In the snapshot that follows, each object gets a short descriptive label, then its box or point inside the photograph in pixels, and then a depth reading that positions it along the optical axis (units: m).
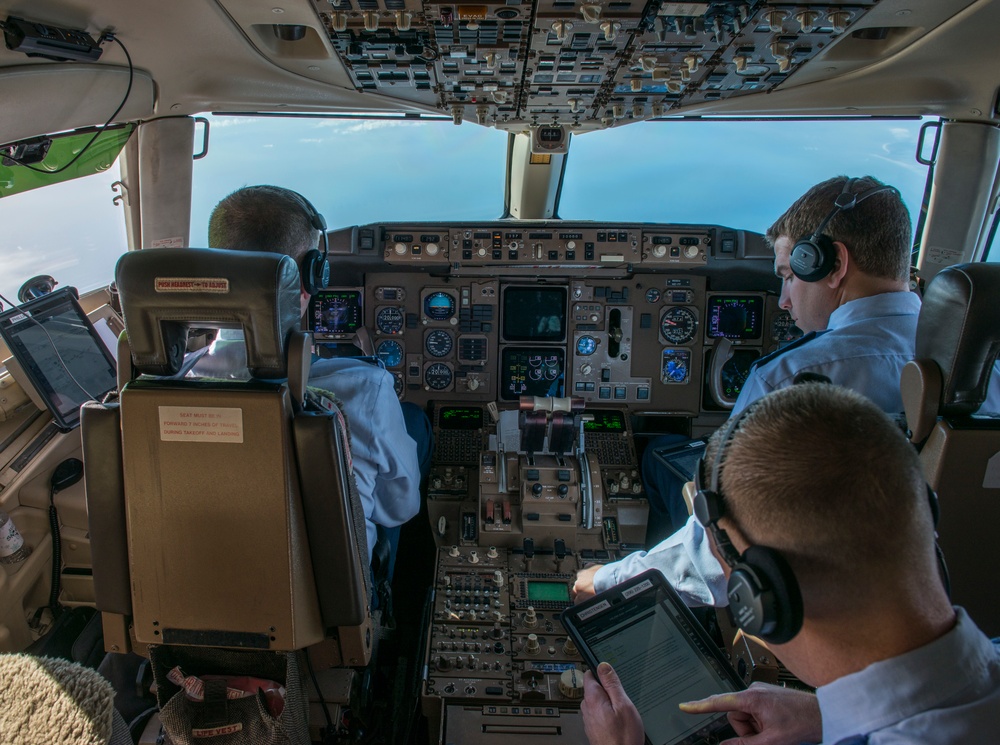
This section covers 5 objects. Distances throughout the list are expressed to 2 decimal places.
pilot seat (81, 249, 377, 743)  1.23
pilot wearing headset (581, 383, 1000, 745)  0.76
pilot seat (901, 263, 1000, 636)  1.25
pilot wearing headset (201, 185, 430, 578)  1.70
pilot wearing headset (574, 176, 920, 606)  1.58
